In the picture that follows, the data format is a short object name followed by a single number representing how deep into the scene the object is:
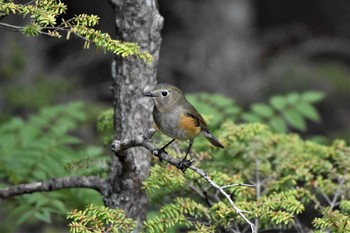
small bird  8.13
